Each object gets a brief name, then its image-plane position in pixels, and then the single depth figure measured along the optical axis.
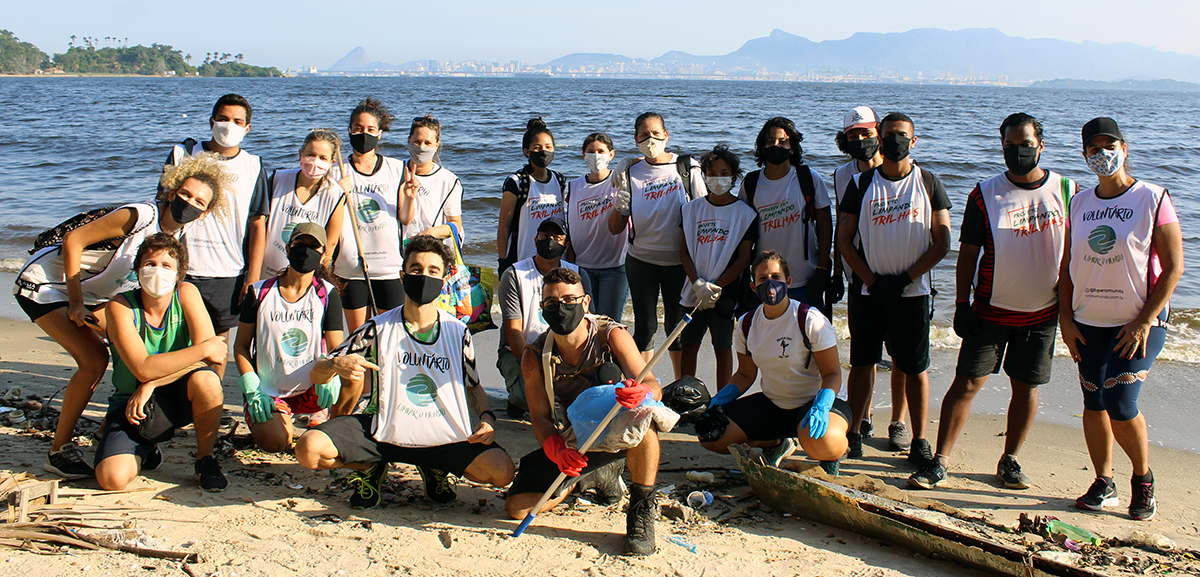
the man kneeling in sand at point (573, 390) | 3.76
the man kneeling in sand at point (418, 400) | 4.04
